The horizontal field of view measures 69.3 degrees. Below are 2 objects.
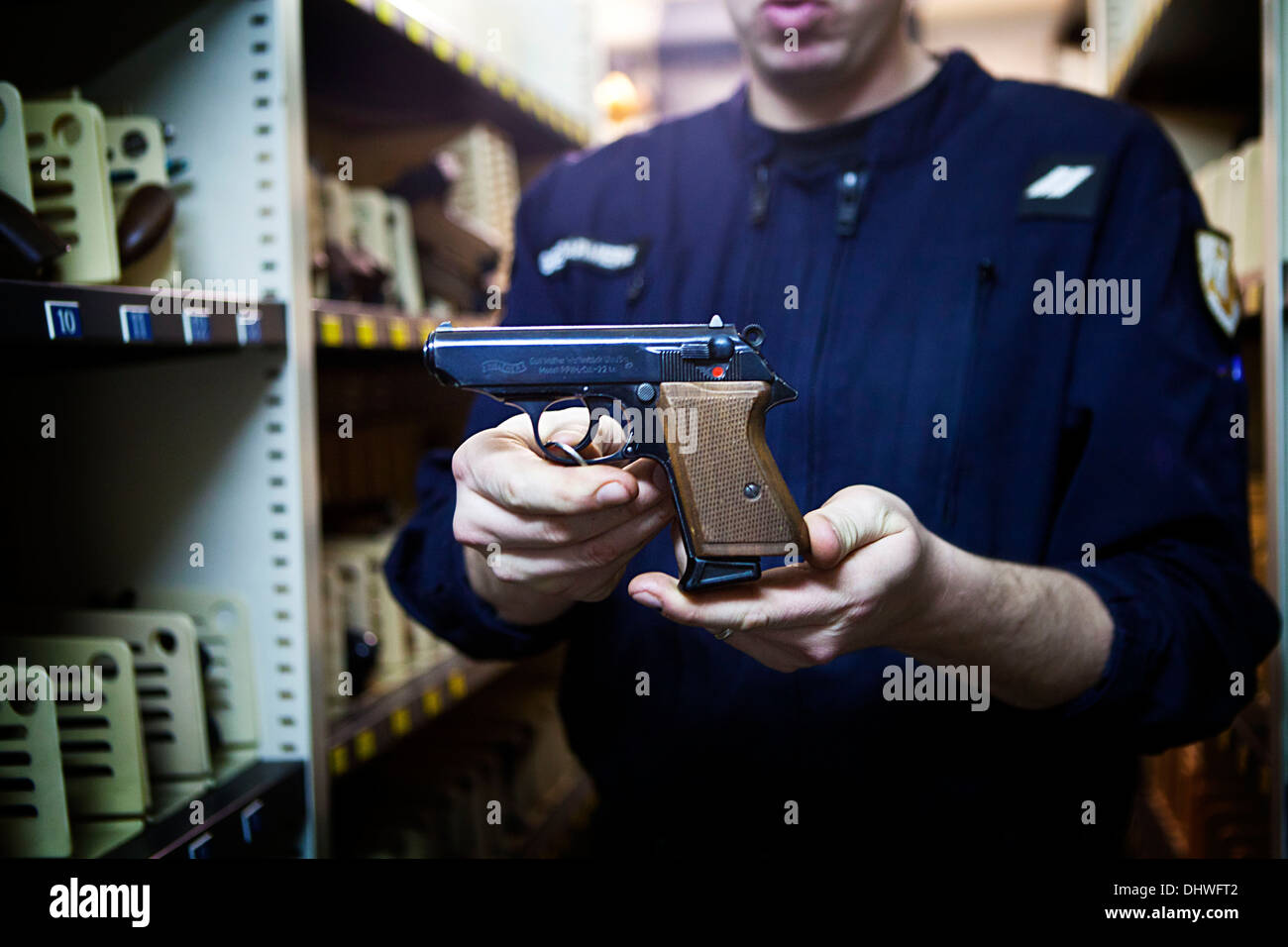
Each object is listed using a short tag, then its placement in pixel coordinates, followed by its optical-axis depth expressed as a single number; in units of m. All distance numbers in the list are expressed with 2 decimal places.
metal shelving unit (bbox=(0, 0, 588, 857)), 1.31
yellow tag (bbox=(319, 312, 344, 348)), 1.46
